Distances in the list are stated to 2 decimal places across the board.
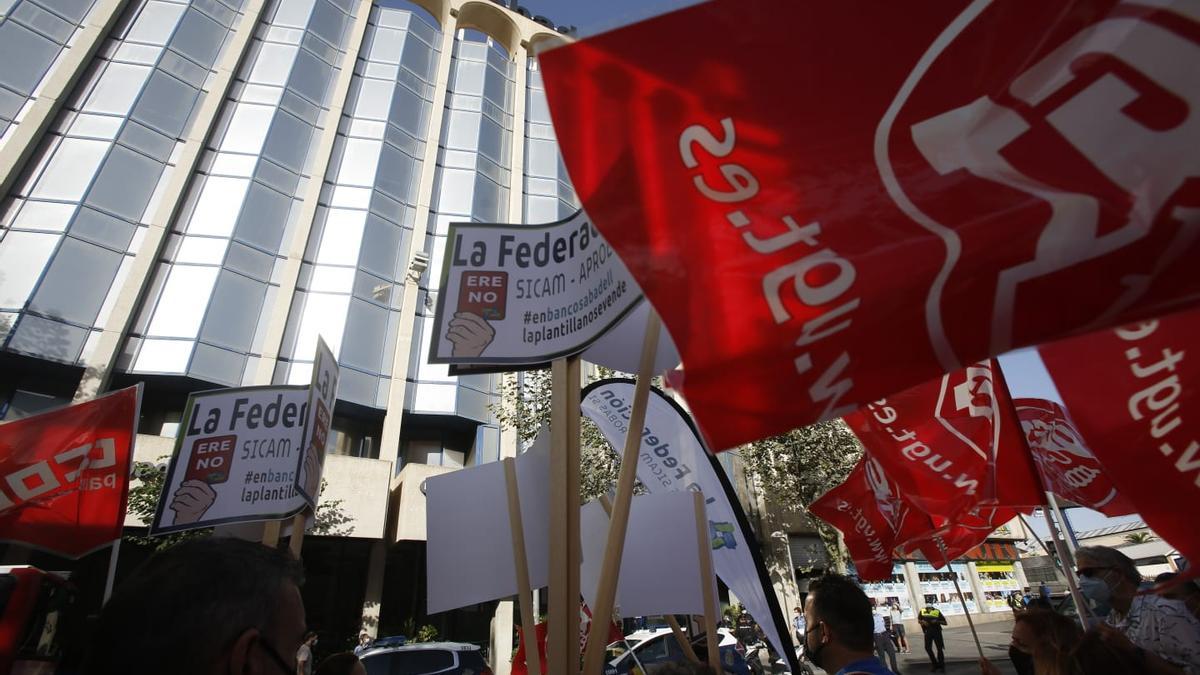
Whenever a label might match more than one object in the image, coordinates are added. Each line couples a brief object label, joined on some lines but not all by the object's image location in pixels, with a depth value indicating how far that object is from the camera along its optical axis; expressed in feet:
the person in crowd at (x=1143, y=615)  9.93
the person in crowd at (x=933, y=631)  44.70
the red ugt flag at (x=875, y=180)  3.92
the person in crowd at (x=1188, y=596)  10.81
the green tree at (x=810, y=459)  58.34
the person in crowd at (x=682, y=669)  8.05
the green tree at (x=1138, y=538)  102.73
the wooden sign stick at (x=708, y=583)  10.02
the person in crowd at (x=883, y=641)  40.81
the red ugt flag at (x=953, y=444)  11.97
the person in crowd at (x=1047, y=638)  8.93
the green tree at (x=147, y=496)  41.96
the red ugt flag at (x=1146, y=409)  6.55
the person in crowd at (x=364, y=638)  47.09
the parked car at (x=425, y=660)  27.99
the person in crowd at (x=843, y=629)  8.27
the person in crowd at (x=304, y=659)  22.66
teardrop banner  11.88
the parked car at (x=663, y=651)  30.89
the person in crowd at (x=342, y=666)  9.96
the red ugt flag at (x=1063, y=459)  18.48
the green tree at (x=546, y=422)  51.26
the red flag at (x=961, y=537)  18.21
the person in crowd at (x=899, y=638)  62.25
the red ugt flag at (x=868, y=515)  20.89
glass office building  52.06
